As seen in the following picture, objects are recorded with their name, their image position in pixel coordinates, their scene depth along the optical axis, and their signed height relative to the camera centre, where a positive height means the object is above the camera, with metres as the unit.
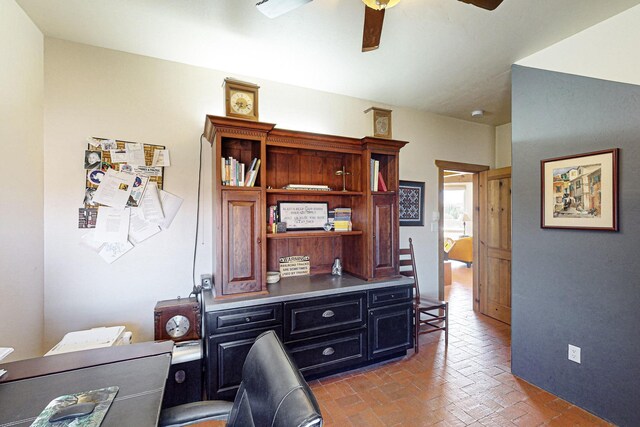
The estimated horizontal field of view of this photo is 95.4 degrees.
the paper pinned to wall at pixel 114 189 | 2.24 +0.20
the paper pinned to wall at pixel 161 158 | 2.40 +0.46
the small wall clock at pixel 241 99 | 2.25 +0.91
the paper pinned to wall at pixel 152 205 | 2.37 +0.07
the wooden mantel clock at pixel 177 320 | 2.13 -0.80
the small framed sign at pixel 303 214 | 2.80 +0.00
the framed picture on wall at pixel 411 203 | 3.57 +0.13
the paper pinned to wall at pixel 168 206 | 2.43 +0.07
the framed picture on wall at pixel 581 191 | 1.92 +0.16
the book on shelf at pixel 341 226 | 2.88 -0.12
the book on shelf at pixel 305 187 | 2.67 +0.25
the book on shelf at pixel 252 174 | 2.31 +0.32
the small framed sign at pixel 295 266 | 2.85 -0.52
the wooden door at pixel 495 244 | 3.73 -0.41
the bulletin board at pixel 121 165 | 2.22 +0.39
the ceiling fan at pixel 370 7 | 1.42 +1.04
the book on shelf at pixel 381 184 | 2.87 +0.29
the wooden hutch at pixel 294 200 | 2.20 +0.11
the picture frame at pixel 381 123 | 2.88 +0.91
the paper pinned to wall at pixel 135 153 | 2.32 +0.49
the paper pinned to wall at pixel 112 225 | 2.24 -0.08
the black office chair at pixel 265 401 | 0.68 -0.49
